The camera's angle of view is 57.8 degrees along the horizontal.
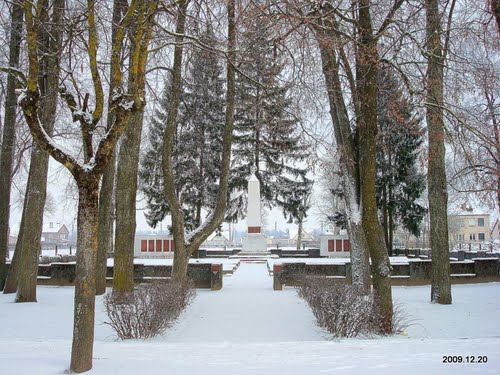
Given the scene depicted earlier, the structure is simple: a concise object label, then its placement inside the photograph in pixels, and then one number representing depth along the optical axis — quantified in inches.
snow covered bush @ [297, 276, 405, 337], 286.0
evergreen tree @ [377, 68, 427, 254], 1208.8
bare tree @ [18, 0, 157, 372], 202.5
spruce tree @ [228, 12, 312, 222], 1421.0
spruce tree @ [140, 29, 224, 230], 1283.2
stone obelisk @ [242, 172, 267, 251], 1283.2
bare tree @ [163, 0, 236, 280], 479.5
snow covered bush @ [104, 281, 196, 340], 280.8
